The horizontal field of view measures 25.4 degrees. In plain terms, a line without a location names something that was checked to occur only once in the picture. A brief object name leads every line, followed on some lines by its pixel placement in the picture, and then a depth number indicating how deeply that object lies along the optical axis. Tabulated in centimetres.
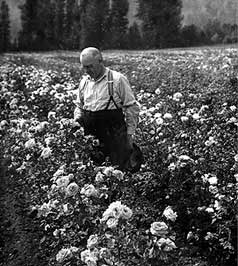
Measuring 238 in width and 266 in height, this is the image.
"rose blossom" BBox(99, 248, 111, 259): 235
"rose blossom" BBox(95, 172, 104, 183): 296
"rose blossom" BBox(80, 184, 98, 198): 279
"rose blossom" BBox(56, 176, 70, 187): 295
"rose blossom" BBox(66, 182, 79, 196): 285
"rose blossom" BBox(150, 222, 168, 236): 230
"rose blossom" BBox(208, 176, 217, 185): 346
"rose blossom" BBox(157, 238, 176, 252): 224
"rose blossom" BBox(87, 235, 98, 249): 241
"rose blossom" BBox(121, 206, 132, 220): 241
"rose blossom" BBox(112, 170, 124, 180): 297
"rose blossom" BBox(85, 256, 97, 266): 228
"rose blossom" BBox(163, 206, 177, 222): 254
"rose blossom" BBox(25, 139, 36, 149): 412
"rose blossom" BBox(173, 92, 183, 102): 579
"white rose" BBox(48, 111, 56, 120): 471
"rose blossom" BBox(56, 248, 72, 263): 250
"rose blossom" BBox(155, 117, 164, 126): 468
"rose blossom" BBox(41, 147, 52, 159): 367
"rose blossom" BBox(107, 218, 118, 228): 239
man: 382
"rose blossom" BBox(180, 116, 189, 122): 472
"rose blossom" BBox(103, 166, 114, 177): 297
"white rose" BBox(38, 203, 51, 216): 309
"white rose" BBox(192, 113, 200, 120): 477
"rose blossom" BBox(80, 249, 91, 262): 236
